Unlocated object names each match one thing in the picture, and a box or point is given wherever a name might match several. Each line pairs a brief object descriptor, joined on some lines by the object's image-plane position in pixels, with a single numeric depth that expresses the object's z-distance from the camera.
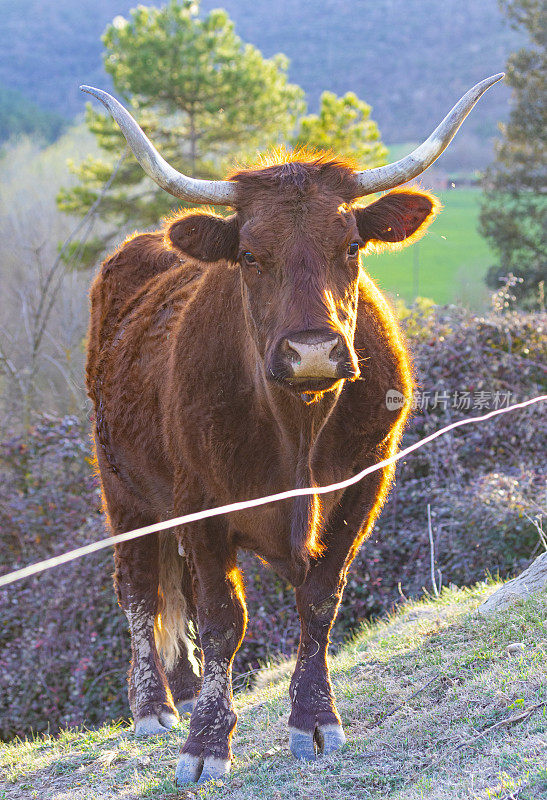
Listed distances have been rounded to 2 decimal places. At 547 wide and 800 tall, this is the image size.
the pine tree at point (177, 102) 38.72
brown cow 6.76
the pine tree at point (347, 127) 37.22
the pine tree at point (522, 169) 42.03
